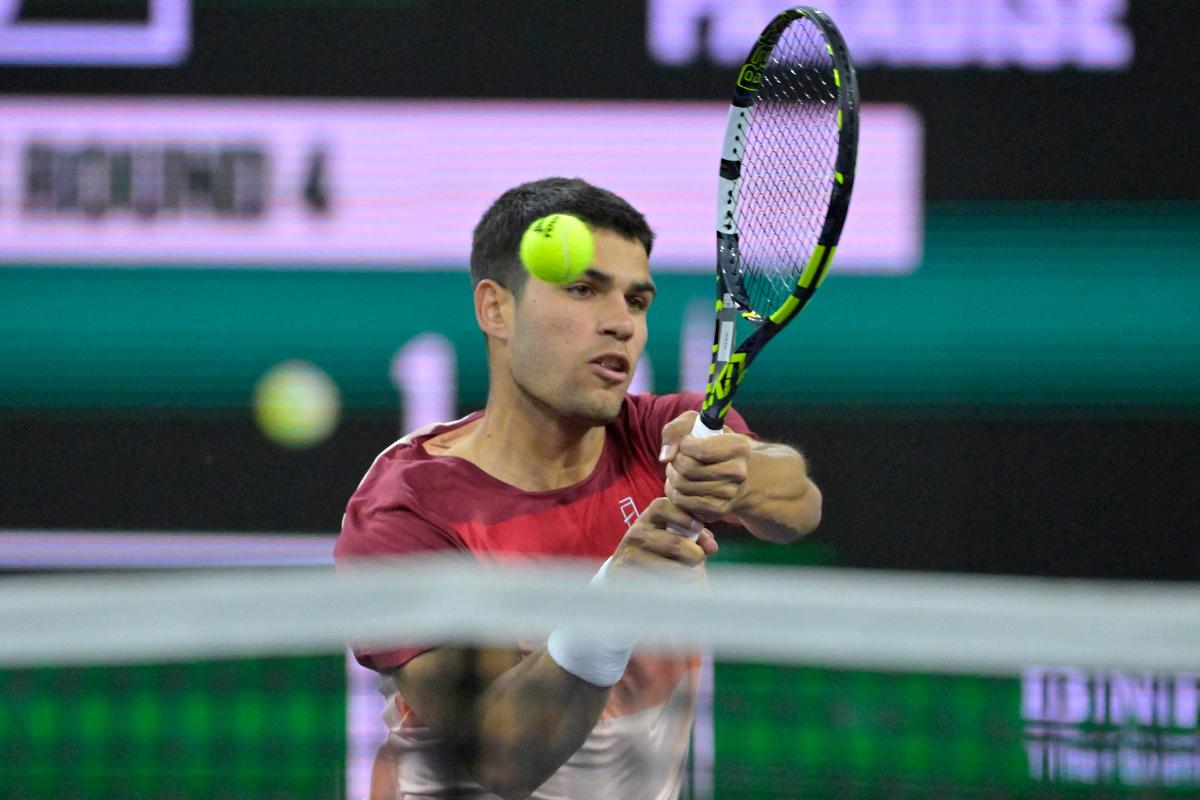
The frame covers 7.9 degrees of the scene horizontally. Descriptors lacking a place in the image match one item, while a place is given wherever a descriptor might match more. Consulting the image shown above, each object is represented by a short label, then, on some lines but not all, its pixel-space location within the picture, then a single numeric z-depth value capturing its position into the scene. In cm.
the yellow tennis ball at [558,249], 654
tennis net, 610
